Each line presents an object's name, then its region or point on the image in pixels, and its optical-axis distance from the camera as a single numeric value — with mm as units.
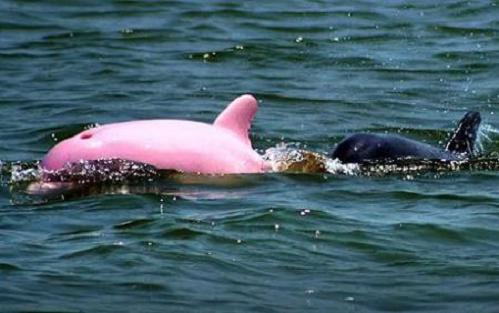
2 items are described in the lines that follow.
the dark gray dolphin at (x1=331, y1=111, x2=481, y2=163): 20109
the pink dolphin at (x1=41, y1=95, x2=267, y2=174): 18344
